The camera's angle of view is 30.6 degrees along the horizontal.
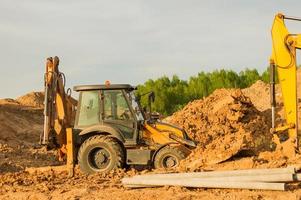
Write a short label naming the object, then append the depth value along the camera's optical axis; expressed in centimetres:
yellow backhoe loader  1223
